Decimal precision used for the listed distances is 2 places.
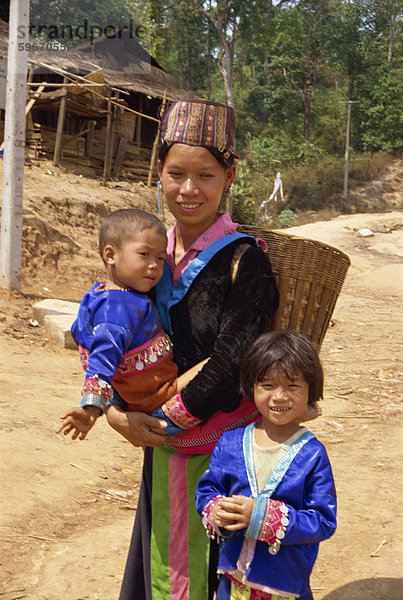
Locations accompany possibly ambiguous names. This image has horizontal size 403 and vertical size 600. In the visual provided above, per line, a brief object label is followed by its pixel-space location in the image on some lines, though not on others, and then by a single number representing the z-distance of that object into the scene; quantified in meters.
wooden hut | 15.90
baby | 1.78
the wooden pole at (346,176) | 30.92
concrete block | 7.52
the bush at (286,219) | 27.16
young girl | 1.66
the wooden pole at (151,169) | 16.90
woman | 1.81
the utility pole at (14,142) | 8.38
